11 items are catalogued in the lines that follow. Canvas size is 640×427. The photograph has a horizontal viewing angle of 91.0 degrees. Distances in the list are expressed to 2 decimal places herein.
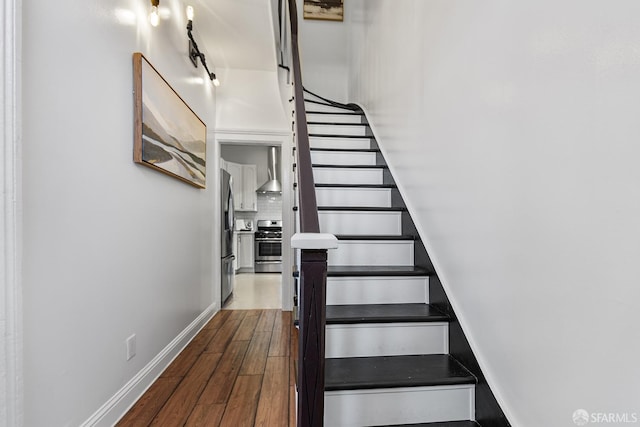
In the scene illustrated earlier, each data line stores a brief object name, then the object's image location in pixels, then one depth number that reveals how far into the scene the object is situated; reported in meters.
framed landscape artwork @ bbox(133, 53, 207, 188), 1.77
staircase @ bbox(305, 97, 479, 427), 1.26
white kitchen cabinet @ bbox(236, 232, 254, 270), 6.41
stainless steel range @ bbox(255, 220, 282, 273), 6.41
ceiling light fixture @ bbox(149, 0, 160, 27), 1.93
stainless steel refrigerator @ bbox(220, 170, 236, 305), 3.68
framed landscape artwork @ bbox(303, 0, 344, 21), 4.10
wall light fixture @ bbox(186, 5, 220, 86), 2.50
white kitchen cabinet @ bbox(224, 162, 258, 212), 6.61
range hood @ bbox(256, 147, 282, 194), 6.65
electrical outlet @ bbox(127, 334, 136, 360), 1.71
